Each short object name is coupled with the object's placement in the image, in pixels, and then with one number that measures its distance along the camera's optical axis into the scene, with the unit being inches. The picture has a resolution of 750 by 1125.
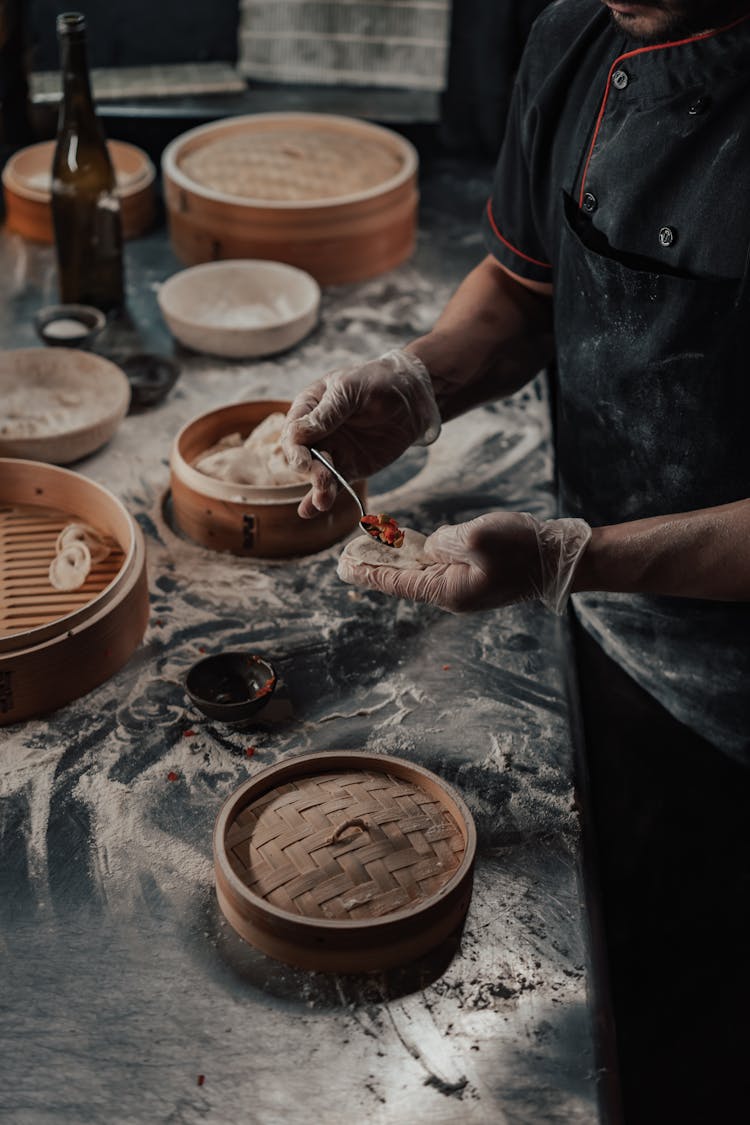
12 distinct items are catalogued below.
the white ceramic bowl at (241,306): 129.0
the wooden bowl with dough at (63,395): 112.1
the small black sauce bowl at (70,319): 125.2
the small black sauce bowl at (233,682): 82.3
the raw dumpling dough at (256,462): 101.7
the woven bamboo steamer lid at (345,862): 63.2
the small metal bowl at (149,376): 122.5
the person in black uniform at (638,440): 75.3
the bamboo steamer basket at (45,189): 152.1
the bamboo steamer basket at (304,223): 141.3
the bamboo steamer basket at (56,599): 80.7
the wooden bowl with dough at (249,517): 98.3
